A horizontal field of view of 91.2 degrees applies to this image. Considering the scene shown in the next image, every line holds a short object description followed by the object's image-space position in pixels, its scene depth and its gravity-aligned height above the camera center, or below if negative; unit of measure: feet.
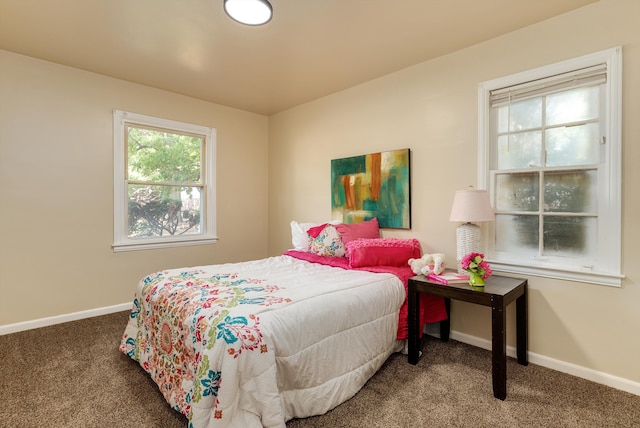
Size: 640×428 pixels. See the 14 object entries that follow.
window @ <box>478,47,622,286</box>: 6.63 +0.99
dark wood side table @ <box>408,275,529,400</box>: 6.05 -2.04
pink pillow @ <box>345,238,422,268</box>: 8.71 -1.18
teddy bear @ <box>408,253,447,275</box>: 7.55 -1.34
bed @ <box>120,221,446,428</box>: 4.57 -2.24
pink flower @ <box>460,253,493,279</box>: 6.64 -1.18
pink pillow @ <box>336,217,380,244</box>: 10.03 -0.63
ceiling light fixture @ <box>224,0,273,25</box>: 6.39 +4.24
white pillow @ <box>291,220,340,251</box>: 11.16 -0.87
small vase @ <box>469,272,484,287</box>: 6.68 -1.50
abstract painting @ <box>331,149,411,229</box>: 9.90 +0.75
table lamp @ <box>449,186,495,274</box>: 7.36 -0.12
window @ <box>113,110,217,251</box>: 11.14 +1.13
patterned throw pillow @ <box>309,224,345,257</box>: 9.91 -1.05
